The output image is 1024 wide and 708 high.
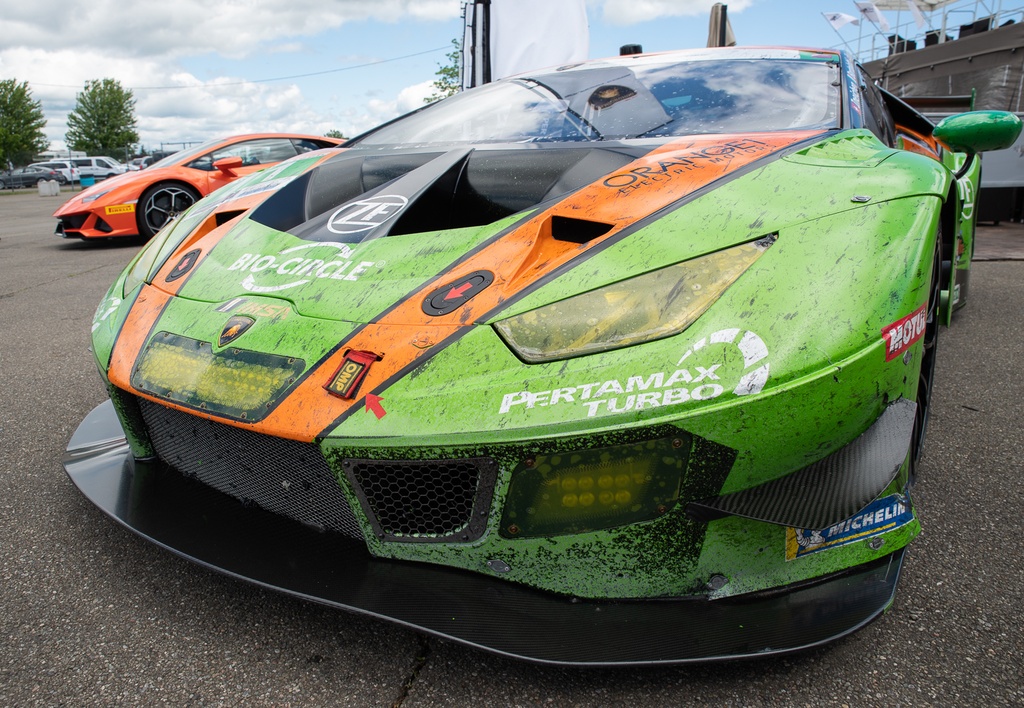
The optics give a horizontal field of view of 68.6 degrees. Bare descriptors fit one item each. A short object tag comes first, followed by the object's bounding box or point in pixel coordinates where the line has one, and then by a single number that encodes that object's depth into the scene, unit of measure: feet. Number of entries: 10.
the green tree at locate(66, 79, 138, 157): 178.40
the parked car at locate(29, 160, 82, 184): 118.11
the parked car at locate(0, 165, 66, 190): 105.60
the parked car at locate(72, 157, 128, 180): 119.75
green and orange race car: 3.83
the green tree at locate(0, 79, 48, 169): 142.20
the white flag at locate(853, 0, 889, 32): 65.05
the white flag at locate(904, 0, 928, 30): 60.23
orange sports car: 23.73
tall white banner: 21.09
